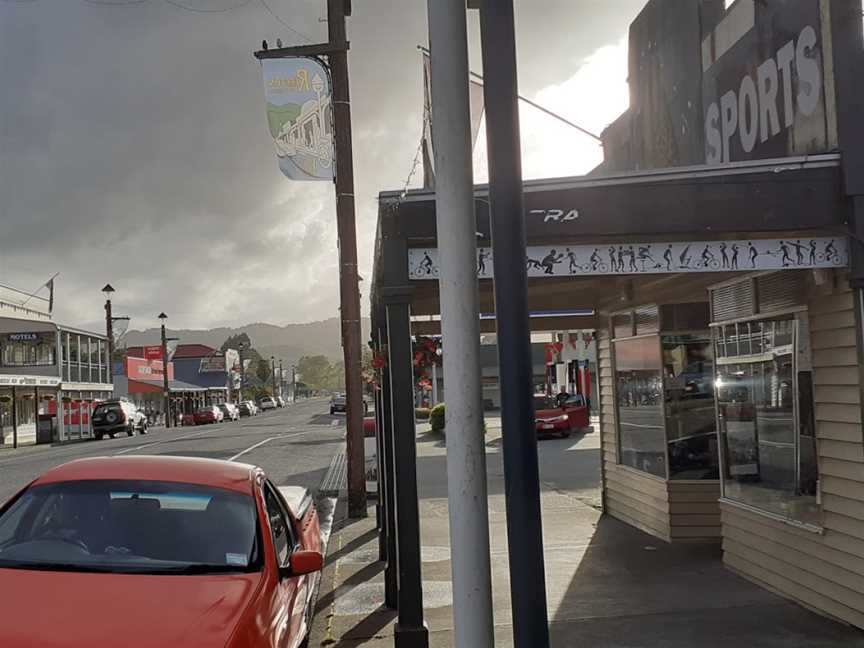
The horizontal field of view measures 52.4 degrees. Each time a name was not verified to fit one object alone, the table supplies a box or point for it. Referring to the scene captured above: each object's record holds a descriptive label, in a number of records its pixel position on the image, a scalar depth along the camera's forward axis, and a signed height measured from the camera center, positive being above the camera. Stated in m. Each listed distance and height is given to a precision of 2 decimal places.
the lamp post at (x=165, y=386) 61.19 -0.54
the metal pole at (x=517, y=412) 3.18 -0.18
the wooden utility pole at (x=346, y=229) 13.63 +2.19
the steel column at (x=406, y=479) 6.37 -0.82
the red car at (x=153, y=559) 3.89 -0.96
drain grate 17.14 -2.38
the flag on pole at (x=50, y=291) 58.53 +6.22
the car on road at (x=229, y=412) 66.16 -2.73
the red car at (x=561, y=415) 28.92 -1.82
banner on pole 11.98 +3.58
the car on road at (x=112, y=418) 44.47 -1.89
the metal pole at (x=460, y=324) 3.34 +0.16
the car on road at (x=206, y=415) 59.84 -2.63
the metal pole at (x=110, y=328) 58.83 +3.61
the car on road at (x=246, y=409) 76.81 -2.92
